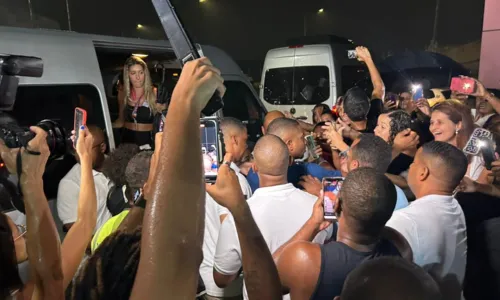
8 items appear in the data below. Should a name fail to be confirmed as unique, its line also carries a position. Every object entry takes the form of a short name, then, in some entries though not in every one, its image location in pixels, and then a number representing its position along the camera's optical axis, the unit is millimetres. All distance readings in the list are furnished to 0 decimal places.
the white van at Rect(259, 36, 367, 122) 9078
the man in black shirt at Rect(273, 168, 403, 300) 1728
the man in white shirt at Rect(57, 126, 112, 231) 3430
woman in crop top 4938
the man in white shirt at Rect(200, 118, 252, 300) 2803
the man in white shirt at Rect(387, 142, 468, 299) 2209
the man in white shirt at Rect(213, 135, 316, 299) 2314
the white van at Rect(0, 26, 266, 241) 3549
